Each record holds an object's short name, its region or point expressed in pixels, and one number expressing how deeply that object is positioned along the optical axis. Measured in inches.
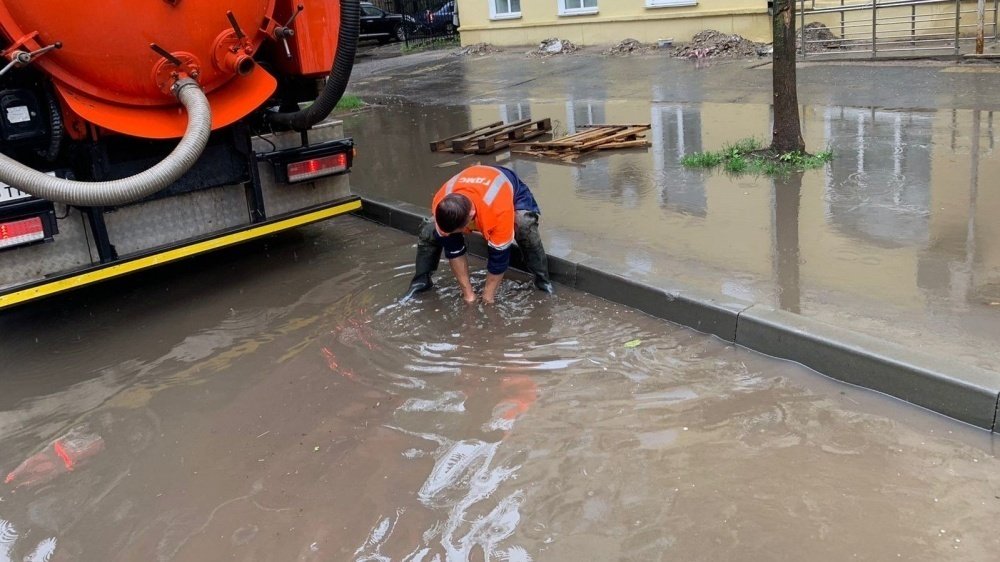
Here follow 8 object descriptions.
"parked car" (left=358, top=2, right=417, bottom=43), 932.6
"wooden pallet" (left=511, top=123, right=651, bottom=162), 331.3
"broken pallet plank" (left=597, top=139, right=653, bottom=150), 335.0
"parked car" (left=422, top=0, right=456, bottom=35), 956.6
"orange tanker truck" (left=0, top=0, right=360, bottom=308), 171.2
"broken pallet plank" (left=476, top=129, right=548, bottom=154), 351.3
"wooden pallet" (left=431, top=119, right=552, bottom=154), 353.4
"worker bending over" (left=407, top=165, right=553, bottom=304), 191.3
